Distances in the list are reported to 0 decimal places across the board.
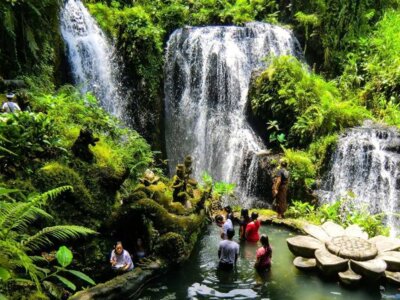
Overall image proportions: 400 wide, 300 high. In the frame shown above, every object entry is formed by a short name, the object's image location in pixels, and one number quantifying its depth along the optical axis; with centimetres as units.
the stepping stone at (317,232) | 868
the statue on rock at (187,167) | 1000
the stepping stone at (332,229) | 897
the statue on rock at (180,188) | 947
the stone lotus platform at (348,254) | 741
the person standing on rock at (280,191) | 1147
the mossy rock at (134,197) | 770
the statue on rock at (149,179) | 877
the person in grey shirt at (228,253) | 791
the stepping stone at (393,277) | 743
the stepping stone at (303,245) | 826
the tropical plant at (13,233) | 356
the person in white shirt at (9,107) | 829
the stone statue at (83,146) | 766
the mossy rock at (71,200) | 689
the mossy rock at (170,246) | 775
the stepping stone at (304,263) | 794
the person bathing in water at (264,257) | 786
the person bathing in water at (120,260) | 707
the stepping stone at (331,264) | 751
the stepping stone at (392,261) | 763
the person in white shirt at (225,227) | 879
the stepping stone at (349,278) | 732
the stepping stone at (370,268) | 729
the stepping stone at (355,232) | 884
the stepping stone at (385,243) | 821
